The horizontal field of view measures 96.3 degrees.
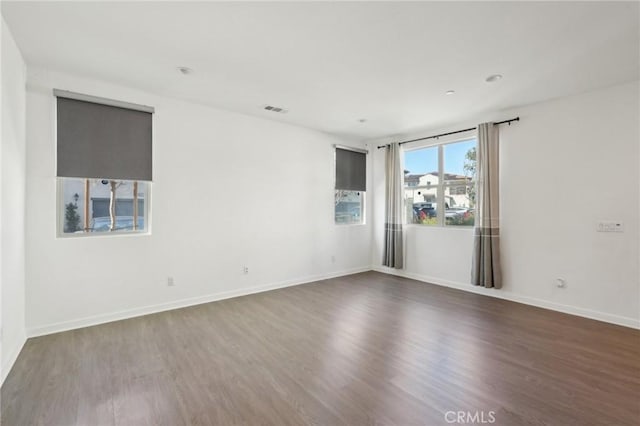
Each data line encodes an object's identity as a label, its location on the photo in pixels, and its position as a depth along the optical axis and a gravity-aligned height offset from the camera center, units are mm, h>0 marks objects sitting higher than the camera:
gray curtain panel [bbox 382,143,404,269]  5578 +64
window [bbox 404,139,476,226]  4797 +533
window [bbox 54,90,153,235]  3129 +560
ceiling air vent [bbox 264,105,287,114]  4125 +1532
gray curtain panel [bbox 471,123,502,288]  4262 -70
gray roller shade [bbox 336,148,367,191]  5777 +903
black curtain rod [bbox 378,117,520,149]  4184 +1374
